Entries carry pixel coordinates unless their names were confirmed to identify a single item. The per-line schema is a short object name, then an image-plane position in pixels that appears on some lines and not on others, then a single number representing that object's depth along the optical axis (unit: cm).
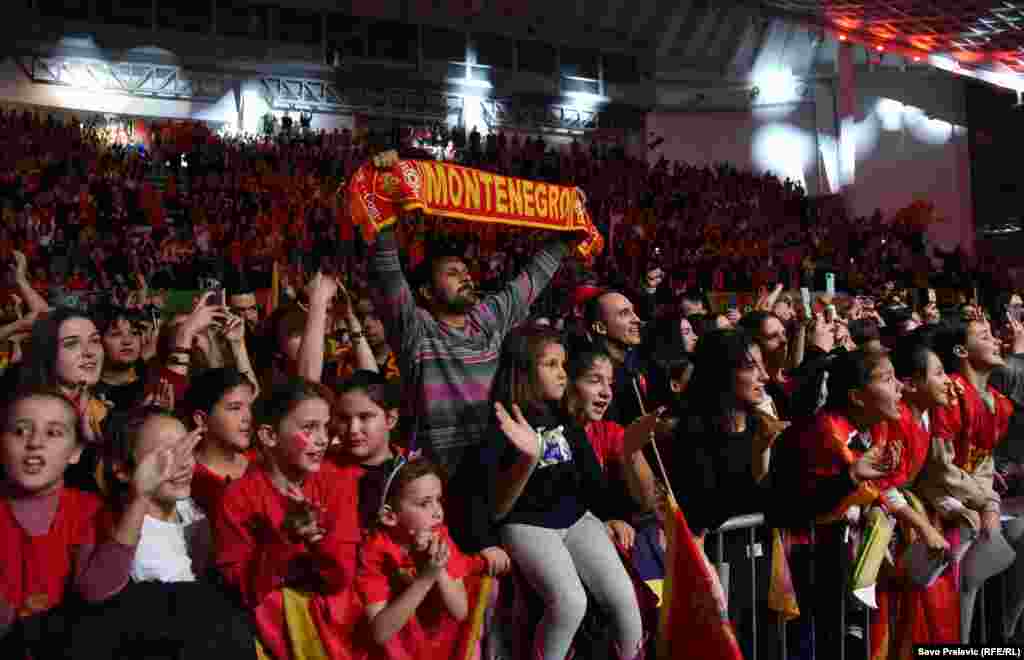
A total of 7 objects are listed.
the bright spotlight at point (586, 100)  2433
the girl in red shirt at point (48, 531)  229
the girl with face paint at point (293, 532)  259
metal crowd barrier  345
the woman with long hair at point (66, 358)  334
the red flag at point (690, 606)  301
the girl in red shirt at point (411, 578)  255
